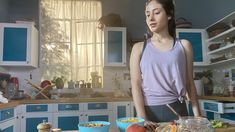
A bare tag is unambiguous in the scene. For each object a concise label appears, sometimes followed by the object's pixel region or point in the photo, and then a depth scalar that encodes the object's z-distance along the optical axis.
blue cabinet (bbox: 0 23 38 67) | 3.51
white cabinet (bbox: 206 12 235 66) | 3.31
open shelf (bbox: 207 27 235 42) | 3.28
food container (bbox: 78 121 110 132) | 0.80
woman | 1.02
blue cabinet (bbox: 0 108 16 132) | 2.52
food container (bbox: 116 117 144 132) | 0.83
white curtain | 4.18
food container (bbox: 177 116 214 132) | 0.73
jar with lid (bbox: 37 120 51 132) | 0.87
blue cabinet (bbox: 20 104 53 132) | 3.21
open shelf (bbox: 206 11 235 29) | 3.33
